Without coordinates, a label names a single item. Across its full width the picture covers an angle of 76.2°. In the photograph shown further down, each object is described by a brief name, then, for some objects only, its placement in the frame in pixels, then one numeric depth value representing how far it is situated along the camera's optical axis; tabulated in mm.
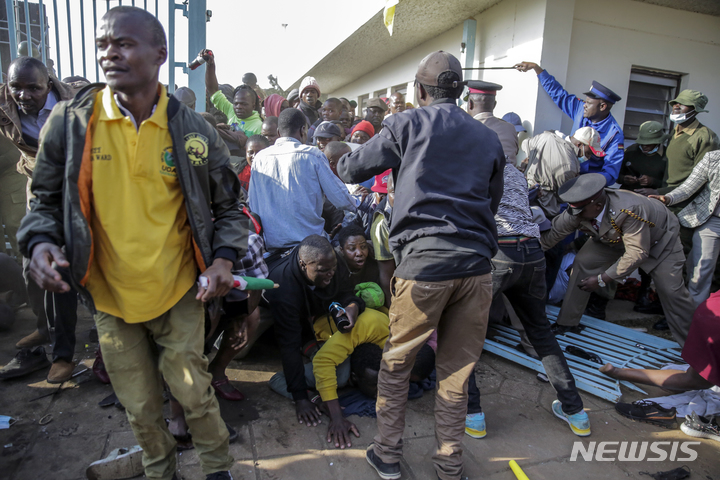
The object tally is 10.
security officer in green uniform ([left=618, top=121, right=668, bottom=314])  5211
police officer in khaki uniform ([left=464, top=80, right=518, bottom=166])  3734
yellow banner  5484
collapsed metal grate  3459
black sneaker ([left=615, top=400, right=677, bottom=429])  3004
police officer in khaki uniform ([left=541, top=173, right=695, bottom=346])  3596
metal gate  4434
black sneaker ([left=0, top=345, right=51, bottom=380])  3029
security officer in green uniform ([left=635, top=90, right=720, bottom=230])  4785
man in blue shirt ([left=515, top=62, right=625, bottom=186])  4816
